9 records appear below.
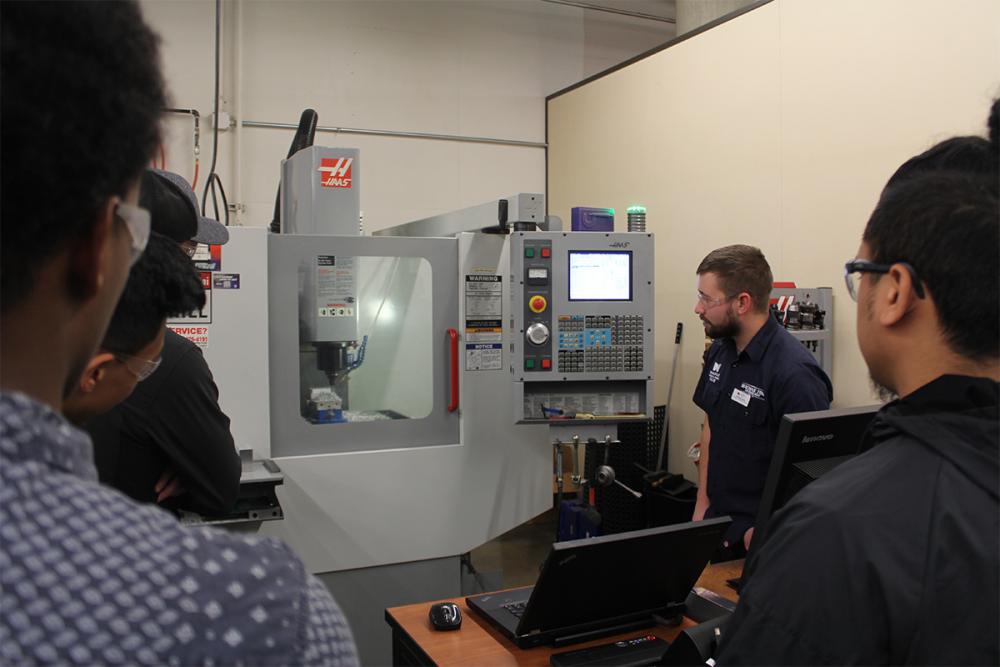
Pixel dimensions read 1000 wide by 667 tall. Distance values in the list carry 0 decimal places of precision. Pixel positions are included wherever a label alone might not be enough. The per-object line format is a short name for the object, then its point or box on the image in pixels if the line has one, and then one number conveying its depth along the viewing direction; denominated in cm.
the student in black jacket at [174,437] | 156
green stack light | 304
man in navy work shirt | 235
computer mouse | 161
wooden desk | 148
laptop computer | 138
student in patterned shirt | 40
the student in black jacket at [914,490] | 78
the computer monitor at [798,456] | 124
